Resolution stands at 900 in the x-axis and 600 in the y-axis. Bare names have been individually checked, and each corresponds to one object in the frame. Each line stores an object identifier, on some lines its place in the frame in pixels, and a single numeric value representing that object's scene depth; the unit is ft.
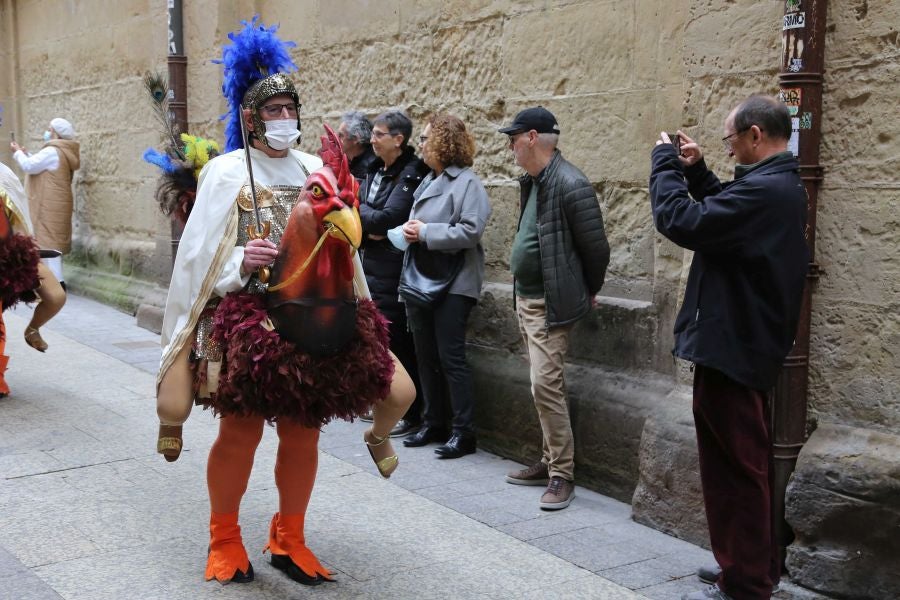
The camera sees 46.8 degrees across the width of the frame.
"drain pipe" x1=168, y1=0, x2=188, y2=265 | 31.37
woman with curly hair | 19.15
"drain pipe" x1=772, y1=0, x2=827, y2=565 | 13.30
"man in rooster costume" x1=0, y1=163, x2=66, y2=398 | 21.50
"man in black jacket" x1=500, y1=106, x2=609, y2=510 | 16.69
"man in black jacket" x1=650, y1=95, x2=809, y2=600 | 11.75
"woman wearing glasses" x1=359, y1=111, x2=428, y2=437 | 20.67
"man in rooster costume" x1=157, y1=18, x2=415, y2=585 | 12.29
